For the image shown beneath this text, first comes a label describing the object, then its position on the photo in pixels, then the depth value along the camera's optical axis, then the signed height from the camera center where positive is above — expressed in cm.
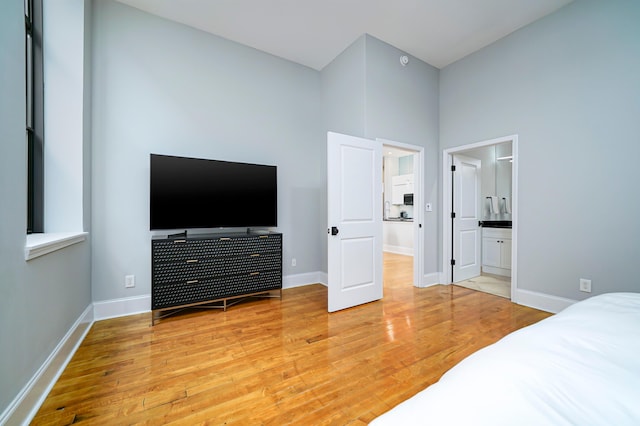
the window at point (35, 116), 211 +83
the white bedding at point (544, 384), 53 -42
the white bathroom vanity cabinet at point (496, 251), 420 -66
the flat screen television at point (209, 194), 273 +23
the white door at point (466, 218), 403 -9
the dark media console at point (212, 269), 257 -63
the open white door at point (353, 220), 291 -9
